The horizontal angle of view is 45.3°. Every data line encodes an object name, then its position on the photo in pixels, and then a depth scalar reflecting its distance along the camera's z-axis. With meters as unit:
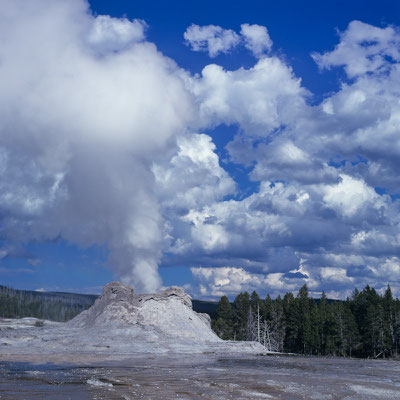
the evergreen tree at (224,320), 99.50
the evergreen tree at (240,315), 103.19
